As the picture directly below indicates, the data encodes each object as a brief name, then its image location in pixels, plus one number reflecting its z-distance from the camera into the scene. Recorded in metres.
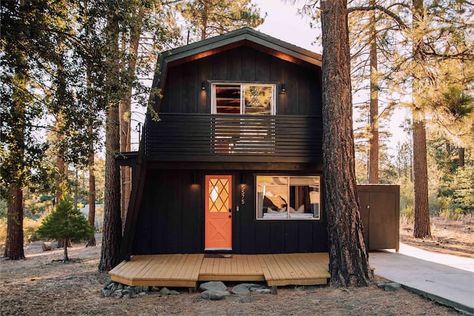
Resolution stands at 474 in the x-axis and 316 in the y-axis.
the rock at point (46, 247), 15.80
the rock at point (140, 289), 7.46
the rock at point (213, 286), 7.46
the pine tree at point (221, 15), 15.09
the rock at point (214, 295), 6.98
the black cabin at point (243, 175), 9.55
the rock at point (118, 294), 7.22
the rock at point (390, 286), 6.92
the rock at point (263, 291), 7.35
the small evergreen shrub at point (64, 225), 11.47
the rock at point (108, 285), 7.65
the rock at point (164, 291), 7.39
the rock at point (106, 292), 7.31
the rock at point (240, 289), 7.36
